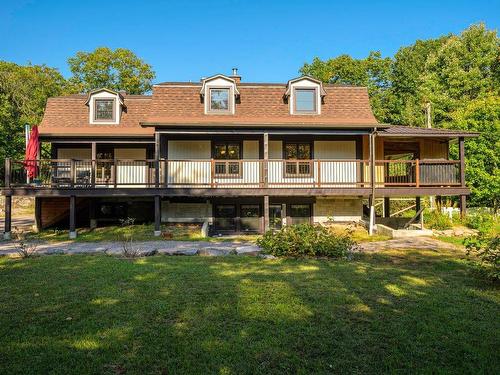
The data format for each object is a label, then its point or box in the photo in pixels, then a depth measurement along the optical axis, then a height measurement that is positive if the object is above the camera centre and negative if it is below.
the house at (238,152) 16.52 +2.04
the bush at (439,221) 16.02 -1.16
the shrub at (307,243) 10.20 -1.28
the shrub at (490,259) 7.19 -1.26
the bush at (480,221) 15.39 -1.15
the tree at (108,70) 40.94 +13.18
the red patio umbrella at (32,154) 16.34 +1.78
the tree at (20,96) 32.12 +9.27
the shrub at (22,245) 10.48 -1.56
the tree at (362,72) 43.72 +13.71
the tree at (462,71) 37.00 +12.06
